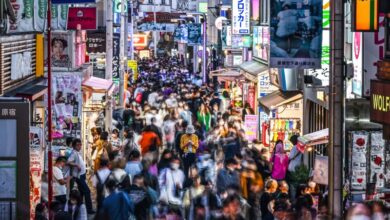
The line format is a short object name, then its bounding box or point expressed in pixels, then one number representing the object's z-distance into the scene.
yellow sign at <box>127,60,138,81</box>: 59.64
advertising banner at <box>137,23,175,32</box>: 80.88
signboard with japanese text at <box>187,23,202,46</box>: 71.19
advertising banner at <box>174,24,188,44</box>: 72.31
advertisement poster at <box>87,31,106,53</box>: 36.72
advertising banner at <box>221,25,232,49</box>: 47.98
